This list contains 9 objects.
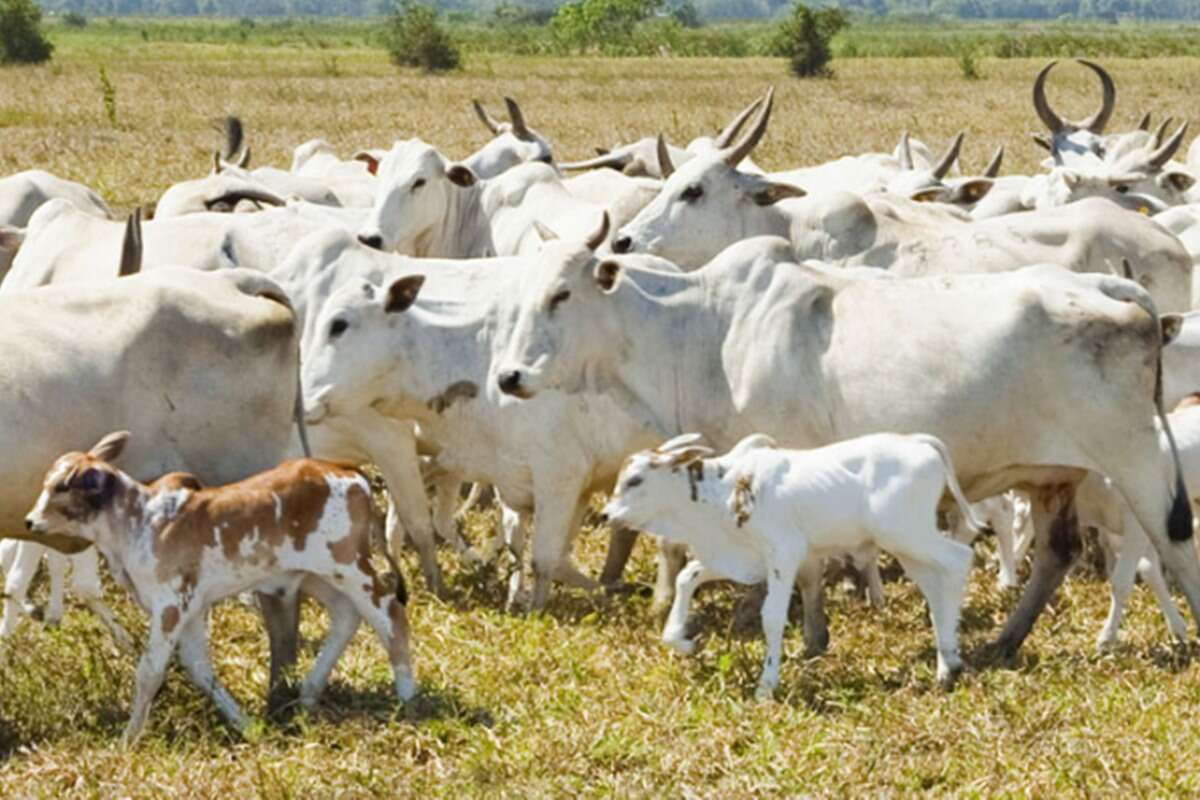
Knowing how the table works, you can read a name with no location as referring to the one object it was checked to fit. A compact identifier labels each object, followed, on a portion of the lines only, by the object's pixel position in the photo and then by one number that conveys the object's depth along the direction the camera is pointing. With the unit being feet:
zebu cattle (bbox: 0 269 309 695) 42.22
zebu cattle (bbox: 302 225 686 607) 52.34
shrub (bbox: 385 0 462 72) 247.50
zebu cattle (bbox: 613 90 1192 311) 61.77
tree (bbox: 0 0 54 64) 233.96
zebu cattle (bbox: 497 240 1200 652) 46.24
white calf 43.04
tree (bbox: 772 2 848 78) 234.17
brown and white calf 40.16
